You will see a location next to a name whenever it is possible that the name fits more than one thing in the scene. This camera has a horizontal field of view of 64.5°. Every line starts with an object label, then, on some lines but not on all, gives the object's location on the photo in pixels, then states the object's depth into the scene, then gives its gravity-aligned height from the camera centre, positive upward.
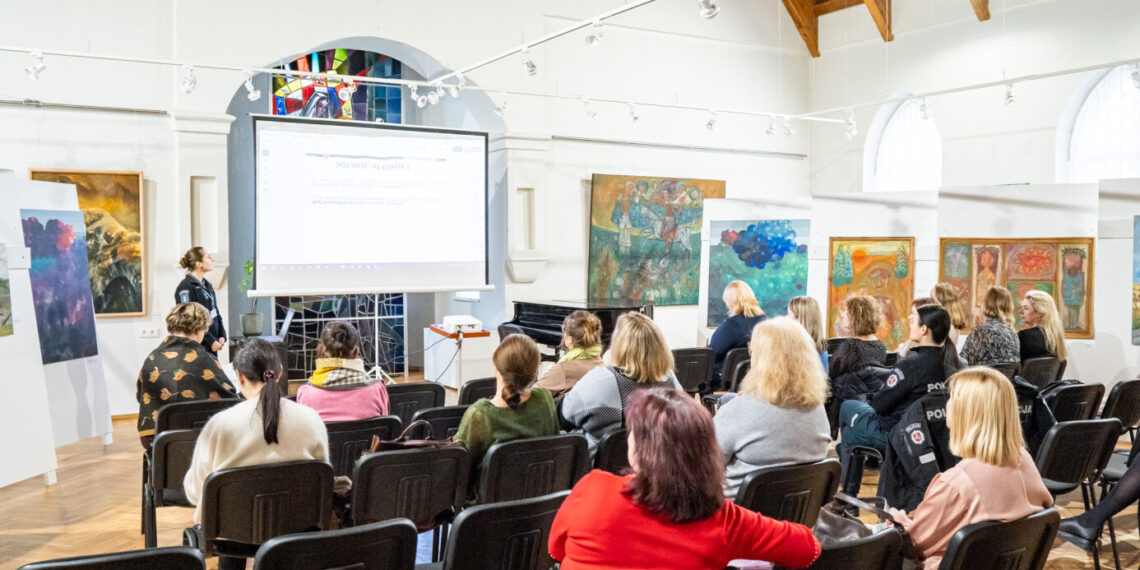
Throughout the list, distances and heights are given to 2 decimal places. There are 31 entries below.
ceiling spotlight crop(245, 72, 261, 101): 7.92 +1.34
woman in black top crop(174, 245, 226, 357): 7.16 -0.38
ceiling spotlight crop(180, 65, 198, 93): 7.51 +1.34
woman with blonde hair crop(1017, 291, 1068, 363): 6.43 -0.59
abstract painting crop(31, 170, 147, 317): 8.09 +0.04
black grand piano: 8.71 -0.74
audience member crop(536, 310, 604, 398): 4.79 -0.59
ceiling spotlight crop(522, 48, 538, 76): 7.38 +1.48
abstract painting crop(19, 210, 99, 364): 6.31 -0.32
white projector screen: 8.62 +0.35
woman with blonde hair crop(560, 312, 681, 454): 4.10 -0.61
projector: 9.57 -0.85
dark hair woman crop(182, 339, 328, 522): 3.30 -0.71
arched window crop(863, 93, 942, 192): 12.19 +1.35
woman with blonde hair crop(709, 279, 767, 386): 6.88 -0.57
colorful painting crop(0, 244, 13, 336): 5.55 -0.38
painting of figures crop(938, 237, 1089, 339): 7.95 -0.18
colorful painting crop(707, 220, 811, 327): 9.96 -0.15
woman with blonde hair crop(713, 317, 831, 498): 3.40 -0.64
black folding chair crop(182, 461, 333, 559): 3.16 -0.95
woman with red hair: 2.07 -0.61
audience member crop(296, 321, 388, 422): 4.28 -0.69
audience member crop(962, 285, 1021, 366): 5.95 -0.58
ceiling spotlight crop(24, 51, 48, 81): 6.97 +1.34
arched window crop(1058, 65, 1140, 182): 10.20 +1.37
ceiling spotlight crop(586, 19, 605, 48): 6.58 +1.53
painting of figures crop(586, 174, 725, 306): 11.33 +0.10
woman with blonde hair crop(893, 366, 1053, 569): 2.80 -0.71
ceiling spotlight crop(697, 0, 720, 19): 5.45 +1.45
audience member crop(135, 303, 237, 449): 4.73 -0.69
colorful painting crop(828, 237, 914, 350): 9.03 -0.30
